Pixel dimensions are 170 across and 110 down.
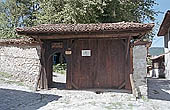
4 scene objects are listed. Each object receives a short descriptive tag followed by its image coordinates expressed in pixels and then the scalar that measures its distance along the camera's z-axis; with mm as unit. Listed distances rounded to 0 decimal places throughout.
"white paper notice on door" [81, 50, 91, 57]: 8555
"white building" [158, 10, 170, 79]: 15836
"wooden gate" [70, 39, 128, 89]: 8367
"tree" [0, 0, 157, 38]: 14720
